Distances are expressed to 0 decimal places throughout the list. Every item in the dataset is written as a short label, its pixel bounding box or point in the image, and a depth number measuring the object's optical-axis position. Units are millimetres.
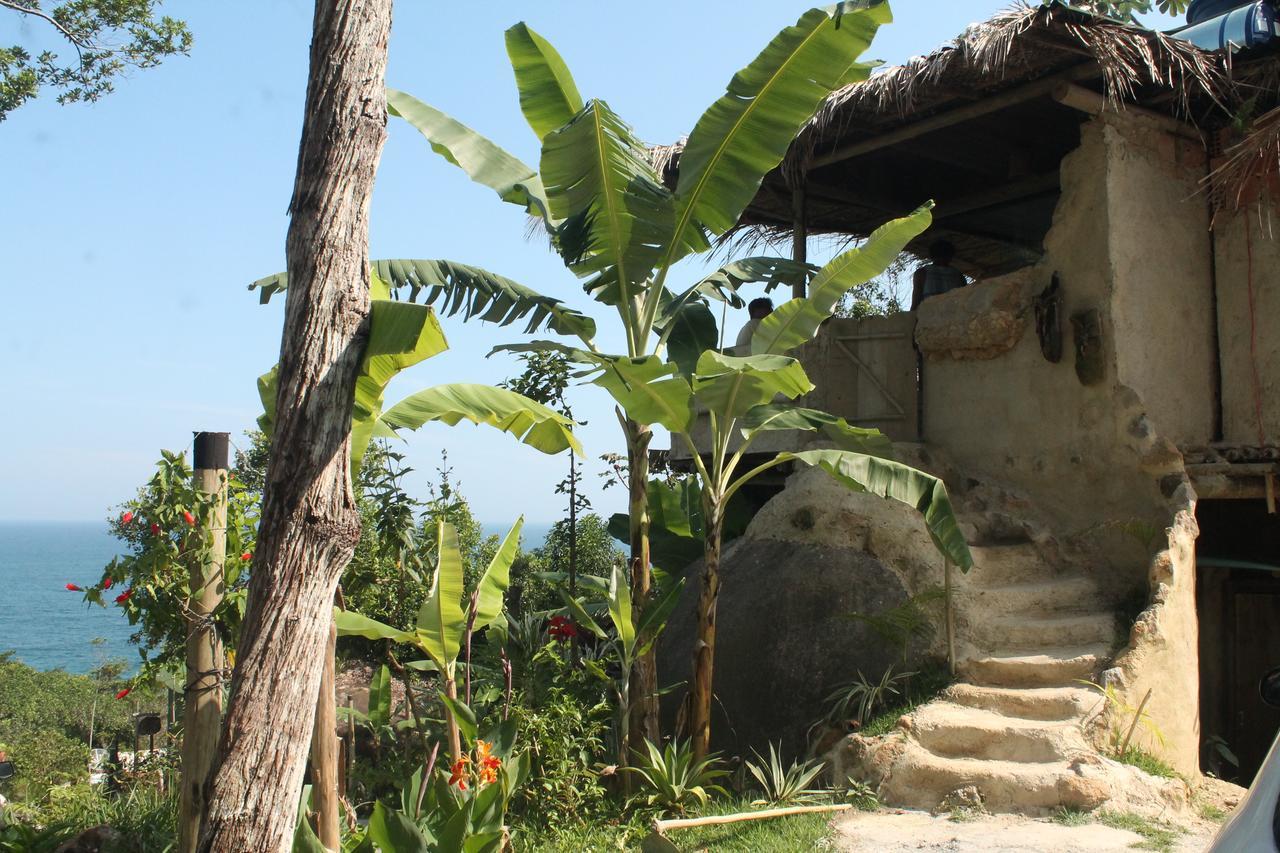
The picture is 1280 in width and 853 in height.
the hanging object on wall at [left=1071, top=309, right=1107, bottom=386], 8031
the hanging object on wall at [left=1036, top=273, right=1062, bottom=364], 8305
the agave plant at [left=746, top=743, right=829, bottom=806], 6582
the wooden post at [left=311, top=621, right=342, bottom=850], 5035
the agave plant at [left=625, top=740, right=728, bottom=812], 6555
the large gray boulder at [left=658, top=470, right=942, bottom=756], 7832
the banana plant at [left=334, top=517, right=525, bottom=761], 6070
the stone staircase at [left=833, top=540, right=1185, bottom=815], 6109
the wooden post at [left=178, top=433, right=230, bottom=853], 5355
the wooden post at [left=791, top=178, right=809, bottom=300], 10195
